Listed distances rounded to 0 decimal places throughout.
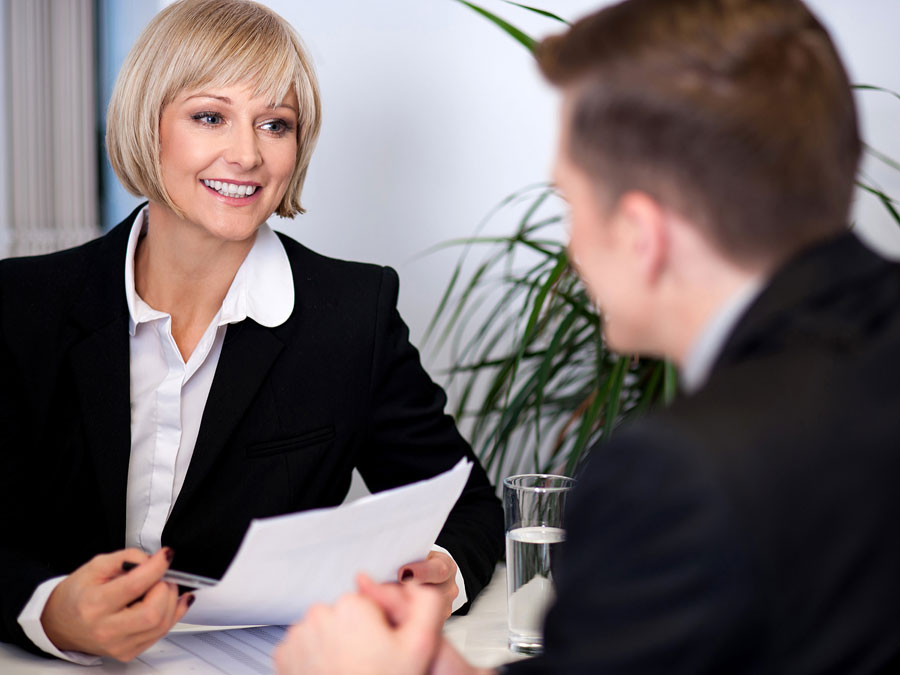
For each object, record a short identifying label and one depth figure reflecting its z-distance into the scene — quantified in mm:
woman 1527
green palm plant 1656
